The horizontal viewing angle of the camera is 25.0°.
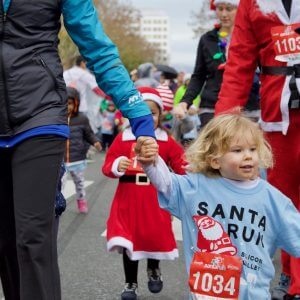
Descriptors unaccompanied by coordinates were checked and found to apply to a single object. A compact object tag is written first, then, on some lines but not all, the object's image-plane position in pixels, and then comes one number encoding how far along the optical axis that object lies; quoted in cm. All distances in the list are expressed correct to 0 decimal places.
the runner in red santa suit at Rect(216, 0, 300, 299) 362
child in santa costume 414
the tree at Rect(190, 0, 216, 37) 4059
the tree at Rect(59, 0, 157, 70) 4900
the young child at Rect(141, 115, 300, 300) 292
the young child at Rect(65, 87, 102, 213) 739
